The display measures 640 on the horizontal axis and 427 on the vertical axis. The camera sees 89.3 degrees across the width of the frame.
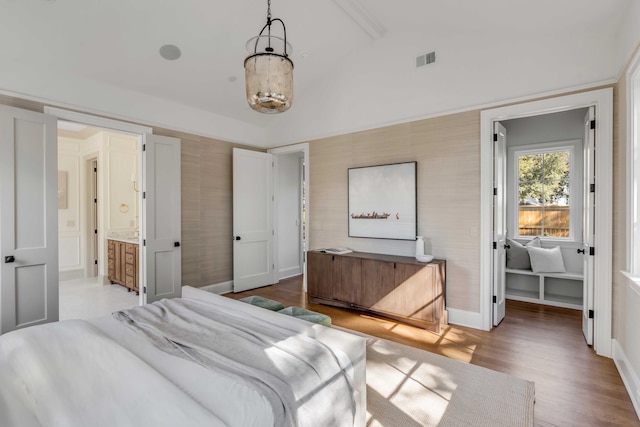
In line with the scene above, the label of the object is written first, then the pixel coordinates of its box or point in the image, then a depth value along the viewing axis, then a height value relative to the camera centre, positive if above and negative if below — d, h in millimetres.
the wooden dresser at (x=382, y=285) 3615 -908
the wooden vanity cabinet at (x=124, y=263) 5242 -879
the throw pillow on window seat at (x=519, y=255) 4863 -663
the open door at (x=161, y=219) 4195 -98
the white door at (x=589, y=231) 3064 -196
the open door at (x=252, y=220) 5270 -140
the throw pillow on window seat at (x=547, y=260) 4520 -697
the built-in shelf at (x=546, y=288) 4418 -1104
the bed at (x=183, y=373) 1229 -734
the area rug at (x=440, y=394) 2074 -1321
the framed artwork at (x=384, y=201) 4176 +134
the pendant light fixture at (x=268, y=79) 2043 +841
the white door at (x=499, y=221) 3619 -111
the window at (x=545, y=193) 4863 +286
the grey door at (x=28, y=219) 3084 -68
